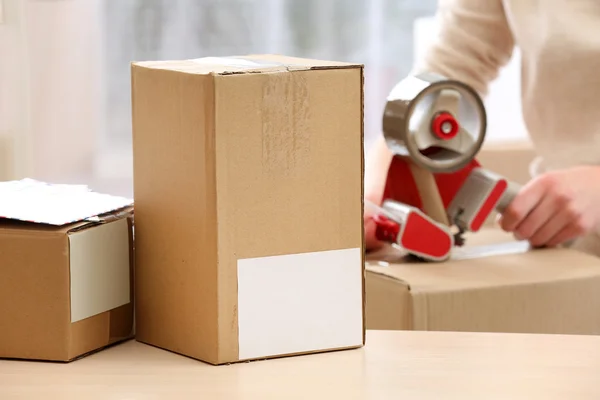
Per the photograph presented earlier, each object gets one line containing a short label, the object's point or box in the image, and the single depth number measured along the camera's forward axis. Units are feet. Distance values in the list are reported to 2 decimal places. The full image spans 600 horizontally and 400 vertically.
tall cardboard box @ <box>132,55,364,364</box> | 6.40
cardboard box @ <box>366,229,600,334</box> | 7.91
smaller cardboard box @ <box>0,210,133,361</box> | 6.46
